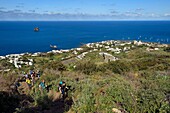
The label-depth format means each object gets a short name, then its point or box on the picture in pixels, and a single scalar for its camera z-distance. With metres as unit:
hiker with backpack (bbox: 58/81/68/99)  7.43
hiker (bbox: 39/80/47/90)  7.69
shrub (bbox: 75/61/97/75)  12.15
